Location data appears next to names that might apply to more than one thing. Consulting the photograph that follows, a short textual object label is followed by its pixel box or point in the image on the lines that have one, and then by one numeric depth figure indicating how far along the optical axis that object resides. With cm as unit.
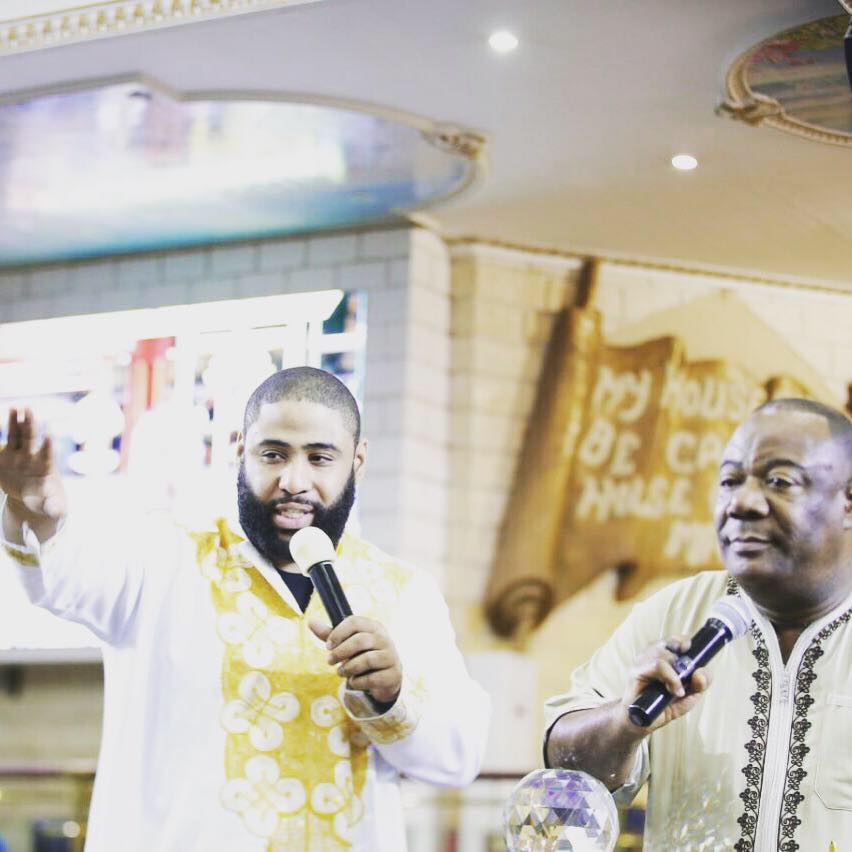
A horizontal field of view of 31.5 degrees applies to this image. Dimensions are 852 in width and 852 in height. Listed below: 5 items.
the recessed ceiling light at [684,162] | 650
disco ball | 191
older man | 210
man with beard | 219
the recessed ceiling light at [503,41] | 543
